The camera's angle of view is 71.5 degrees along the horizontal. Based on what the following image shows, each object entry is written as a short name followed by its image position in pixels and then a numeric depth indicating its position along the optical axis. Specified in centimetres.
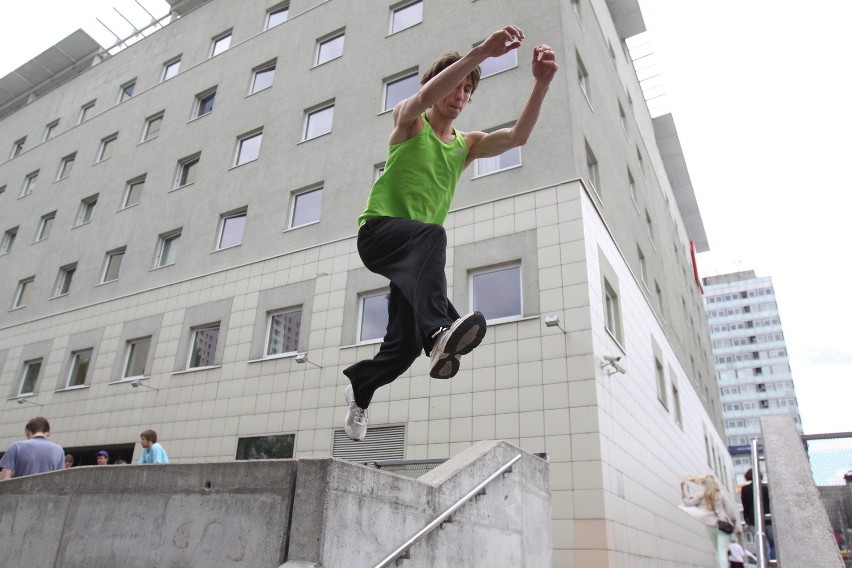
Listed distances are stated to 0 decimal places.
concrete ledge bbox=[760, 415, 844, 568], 460
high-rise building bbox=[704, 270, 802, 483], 10644
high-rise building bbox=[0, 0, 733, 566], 1173
